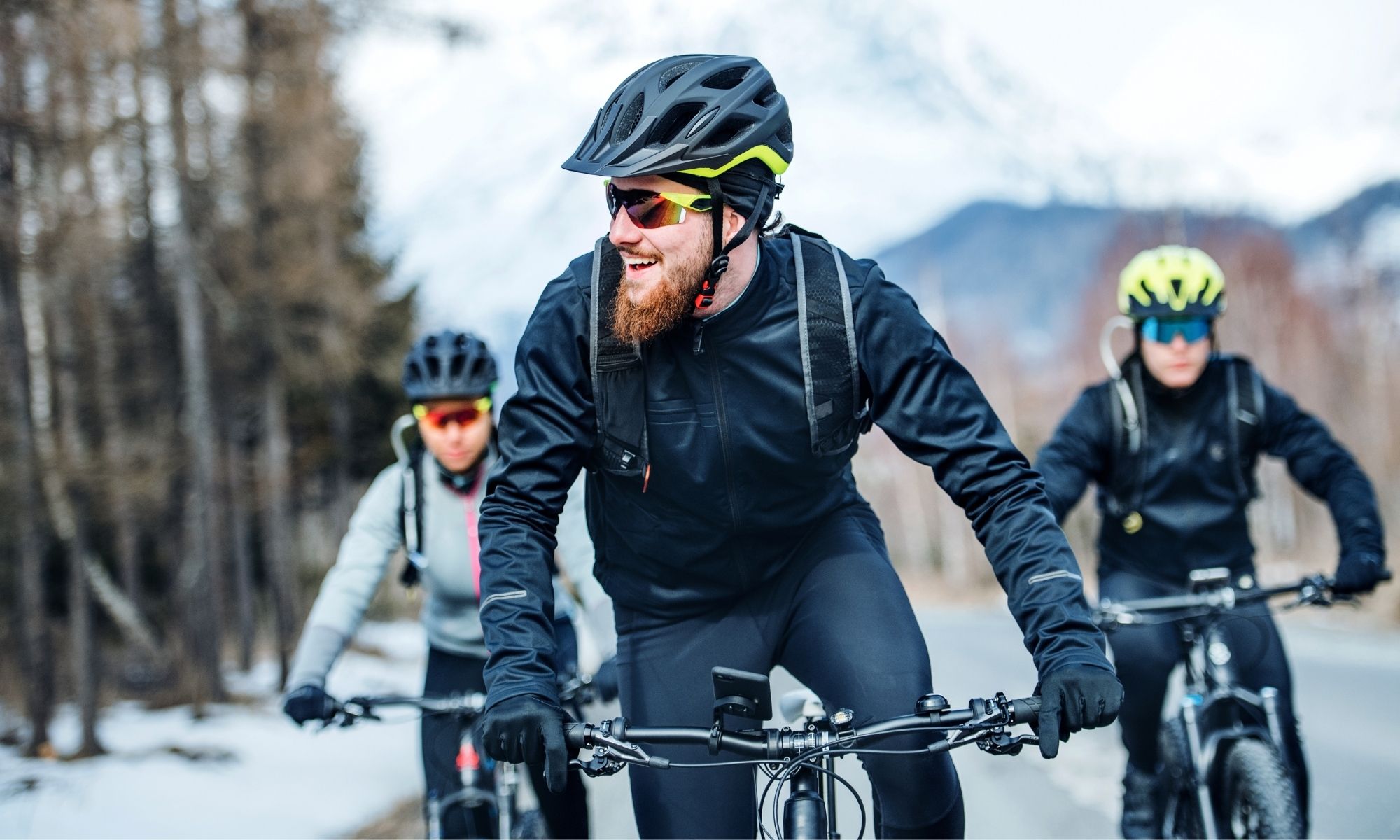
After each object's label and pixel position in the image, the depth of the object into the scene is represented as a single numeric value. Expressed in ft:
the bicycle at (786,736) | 8.45
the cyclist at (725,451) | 9.44
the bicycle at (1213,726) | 14.30
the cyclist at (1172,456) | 16.67
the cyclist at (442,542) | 15.02
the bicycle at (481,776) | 14.01
